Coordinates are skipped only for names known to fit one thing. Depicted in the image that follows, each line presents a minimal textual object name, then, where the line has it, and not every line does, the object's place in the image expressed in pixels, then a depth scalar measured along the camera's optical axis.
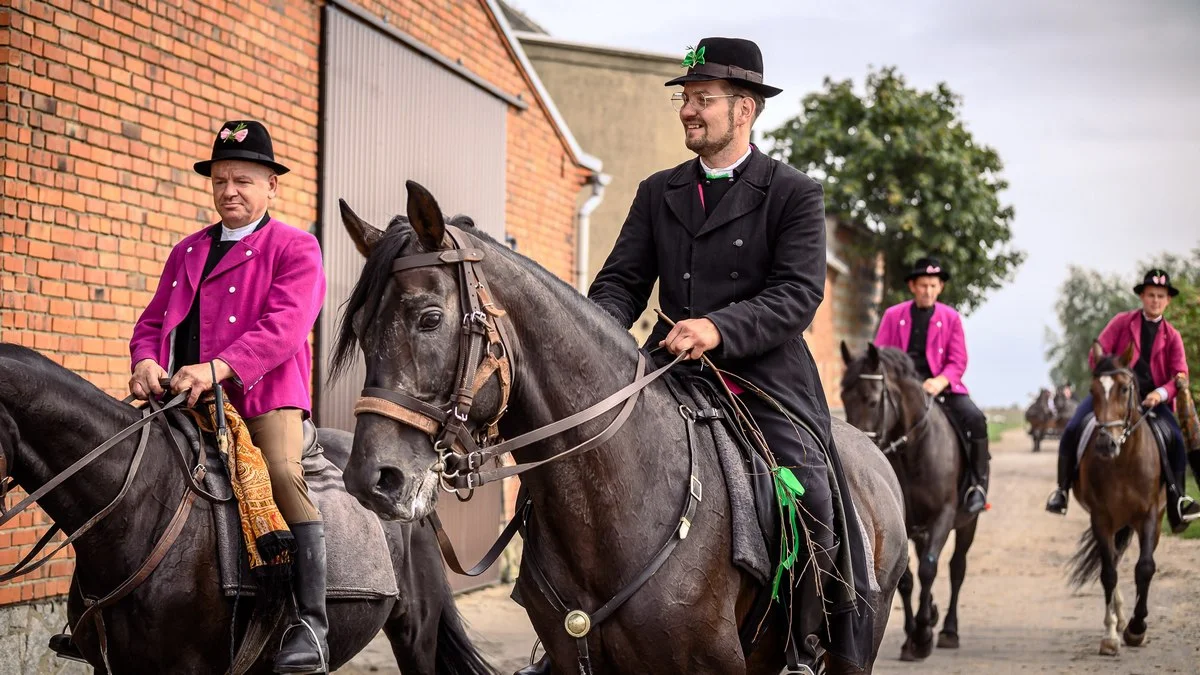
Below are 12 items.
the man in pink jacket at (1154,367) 10.43
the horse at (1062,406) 50.19
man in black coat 3.89
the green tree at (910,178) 27.83
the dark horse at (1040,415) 47.09
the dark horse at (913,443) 9.53
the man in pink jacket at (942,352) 10.20
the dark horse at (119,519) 4.20
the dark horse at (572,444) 3.16
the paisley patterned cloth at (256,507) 4.65
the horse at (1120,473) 10.10
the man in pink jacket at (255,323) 4.73
